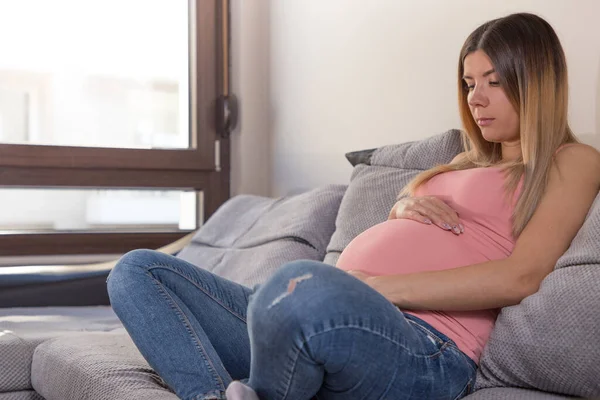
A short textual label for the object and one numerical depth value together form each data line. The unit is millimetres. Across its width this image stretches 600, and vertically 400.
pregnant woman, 2658
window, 5302
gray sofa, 2751
